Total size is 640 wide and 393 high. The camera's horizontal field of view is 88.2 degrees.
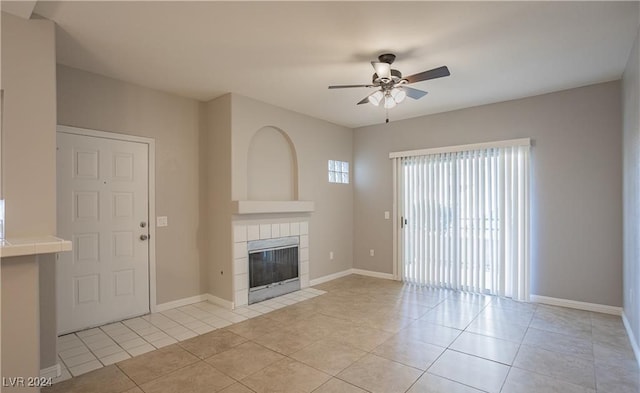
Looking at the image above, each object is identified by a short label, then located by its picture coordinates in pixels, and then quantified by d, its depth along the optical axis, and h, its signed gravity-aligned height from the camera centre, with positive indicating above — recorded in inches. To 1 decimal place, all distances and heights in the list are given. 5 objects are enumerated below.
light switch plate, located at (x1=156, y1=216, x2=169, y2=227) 160.9 -11.9
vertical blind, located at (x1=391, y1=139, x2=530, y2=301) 173.0 -13.2
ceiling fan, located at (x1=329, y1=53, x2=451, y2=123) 115.8 +41.0
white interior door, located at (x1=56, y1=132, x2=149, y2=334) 133.3 -13.8
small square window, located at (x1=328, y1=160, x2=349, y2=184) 227.5 +16.9
